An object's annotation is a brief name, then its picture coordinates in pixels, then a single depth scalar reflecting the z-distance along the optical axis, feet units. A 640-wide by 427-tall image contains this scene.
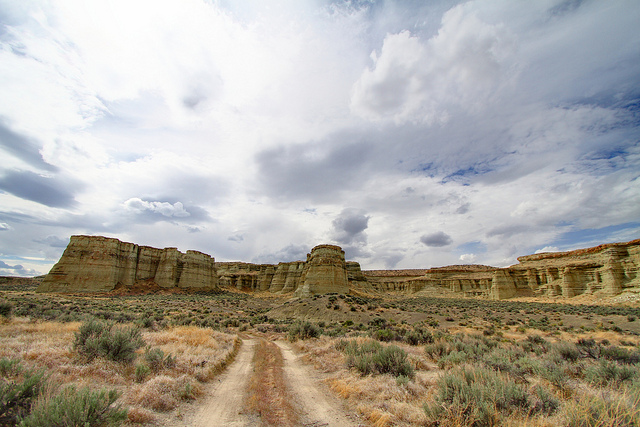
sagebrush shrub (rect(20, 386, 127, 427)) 10.86
